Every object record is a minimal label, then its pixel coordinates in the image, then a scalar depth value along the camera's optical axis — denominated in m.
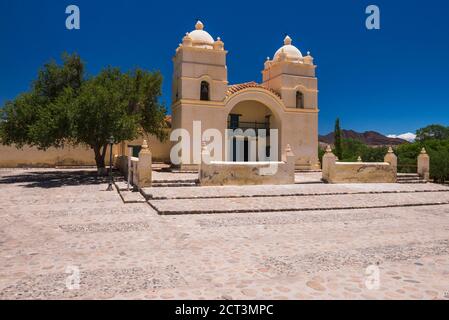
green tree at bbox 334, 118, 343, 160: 33.36
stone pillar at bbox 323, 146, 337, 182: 17.75
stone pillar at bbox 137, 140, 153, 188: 14.54
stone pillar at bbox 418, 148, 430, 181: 20.33
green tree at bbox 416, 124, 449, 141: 68.50
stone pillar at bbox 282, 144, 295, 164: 16.88
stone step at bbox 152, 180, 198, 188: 15.05
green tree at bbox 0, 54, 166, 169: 17.36
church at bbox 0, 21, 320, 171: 22.59
